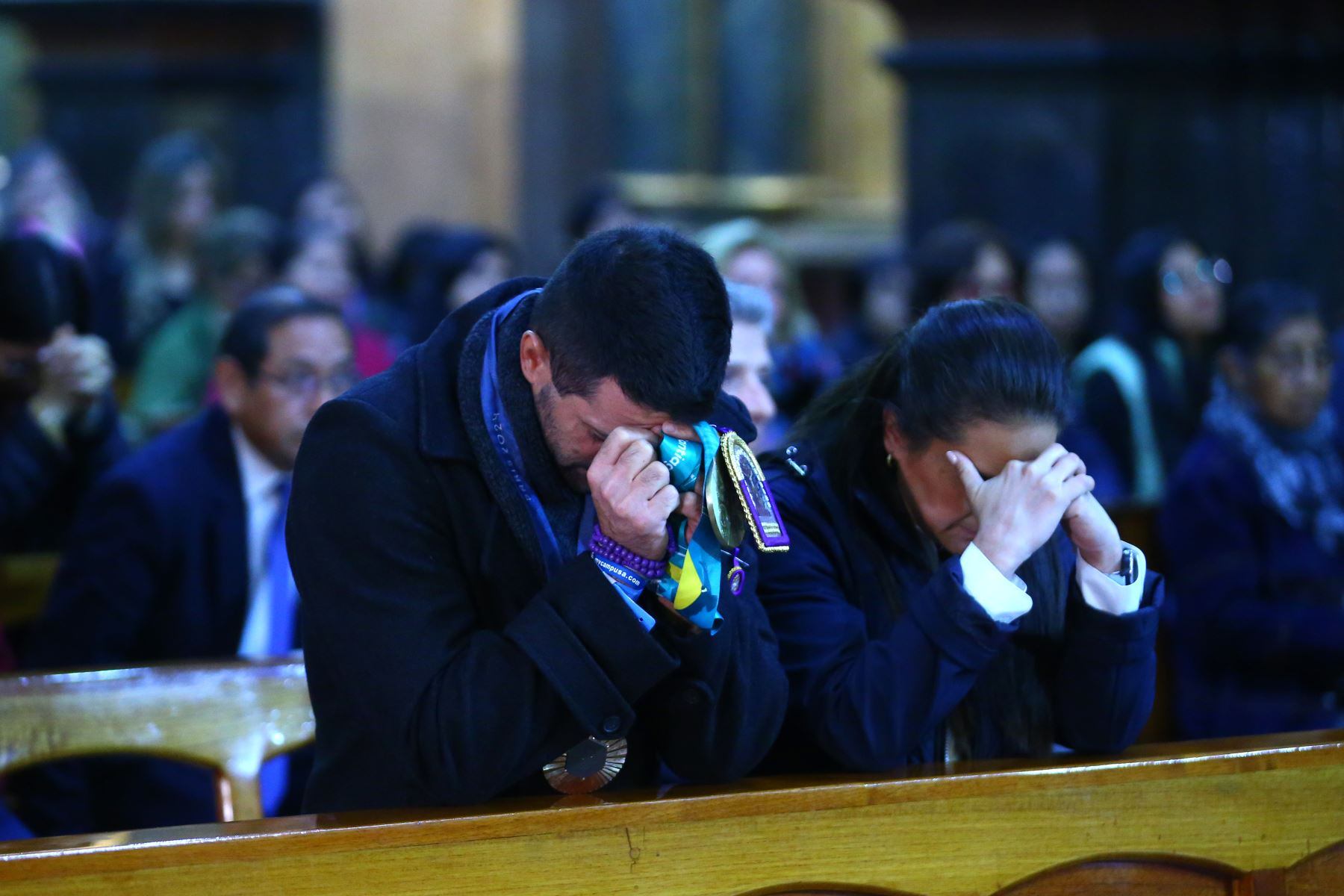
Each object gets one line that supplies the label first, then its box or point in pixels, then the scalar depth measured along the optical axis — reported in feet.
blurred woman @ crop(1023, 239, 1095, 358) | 40.24
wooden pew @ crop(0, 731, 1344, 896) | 11.81
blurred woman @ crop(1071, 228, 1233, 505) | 34.37
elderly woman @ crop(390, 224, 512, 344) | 39.42
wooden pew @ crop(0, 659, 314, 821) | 17.46
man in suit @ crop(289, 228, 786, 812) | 12.91
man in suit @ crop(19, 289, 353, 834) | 20.90
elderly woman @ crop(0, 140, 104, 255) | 43.73
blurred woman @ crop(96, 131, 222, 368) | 41.88
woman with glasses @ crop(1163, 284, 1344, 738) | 25.79
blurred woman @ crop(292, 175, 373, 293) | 46.73
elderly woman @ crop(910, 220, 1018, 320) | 38.73
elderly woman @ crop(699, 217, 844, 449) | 32.71
